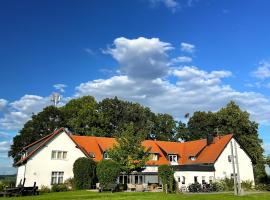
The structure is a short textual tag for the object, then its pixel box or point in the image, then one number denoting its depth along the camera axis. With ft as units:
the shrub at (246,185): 159.03
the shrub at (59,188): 135.54
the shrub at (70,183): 143.89
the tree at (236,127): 210.18
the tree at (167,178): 116.47
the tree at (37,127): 209.15
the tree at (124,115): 240.73
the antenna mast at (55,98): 240.32
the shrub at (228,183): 147.69
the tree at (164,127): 253.44
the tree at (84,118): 222.28
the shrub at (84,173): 141.90
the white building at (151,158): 145.79
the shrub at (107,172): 128.26
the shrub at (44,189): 130.00
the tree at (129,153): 144.15
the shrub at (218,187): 143.84
